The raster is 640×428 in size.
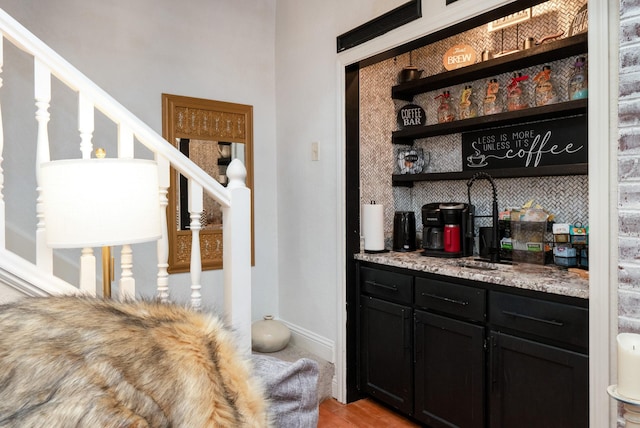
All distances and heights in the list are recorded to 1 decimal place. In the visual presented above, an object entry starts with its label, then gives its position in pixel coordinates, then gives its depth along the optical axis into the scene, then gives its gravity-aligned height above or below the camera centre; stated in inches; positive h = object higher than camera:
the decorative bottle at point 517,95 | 98.0 +25.6
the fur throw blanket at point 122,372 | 23.4 -9.2
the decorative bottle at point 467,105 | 107.2 +25.5
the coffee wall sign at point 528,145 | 91.4 +14.4
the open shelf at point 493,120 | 85.7 +19.7
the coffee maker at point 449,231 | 102.9 -5.0
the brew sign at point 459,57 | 102.0 +35.8
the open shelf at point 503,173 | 85.5 +8.0
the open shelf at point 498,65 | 85.4 +31.8
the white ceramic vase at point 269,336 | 120.4 -34.4
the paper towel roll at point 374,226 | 109.2 -3.9
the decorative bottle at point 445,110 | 111.6 +25.5
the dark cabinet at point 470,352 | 70.7 -27.1
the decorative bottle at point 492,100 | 102.2 +25.6
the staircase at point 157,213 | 57.8 +0.9
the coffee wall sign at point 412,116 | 119.5 +25.6
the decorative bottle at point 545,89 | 92.5 +25.5
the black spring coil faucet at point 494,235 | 95.6 -5.6
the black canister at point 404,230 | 114.1 -5.2
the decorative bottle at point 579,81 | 84.9 +24.8
